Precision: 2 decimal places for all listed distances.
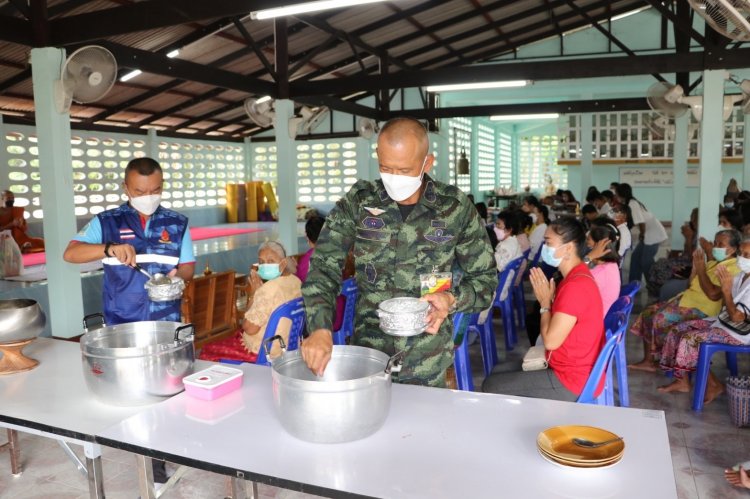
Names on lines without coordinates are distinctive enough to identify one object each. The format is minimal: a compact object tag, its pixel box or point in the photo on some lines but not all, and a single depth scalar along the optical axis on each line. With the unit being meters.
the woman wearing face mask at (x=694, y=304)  4.22
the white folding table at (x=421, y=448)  1.30
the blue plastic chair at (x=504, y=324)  4.60
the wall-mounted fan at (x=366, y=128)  10.97
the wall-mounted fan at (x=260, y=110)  8.42
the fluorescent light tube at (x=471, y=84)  8.17
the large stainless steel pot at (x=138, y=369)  1.74
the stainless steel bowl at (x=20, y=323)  2.15
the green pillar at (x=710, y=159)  6.37
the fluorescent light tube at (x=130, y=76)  9.68
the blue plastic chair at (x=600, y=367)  2.56
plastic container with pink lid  1.80
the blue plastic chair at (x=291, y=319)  2.94
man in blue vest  2.60
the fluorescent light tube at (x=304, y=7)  4.62
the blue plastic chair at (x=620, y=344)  2.87
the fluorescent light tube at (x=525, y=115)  12.03
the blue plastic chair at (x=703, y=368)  3.80
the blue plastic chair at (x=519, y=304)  6.33
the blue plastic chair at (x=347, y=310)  4.13
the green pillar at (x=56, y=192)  5.00
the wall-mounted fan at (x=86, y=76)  4.82
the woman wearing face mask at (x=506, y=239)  5.45
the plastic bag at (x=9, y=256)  7.05
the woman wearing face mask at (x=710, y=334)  3.71
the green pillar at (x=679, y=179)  10.27
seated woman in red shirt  2.71
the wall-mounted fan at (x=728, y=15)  3.50
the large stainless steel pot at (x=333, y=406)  1.39
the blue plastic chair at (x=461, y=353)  3.57
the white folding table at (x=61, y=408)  1.66
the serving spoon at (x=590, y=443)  1.41
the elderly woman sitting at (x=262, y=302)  3.33
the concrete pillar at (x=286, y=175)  8.25
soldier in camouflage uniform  1.95
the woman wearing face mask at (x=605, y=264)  3.80
